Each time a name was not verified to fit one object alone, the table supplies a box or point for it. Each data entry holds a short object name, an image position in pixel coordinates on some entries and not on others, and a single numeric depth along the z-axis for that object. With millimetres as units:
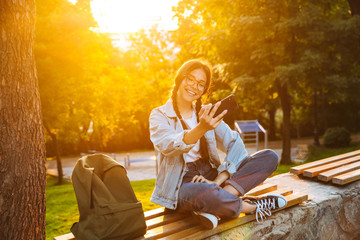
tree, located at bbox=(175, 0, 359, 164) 8680
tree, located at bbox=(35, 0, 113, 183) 9680
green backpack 2324
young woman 2746
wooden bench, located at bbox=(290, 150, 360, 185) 4105
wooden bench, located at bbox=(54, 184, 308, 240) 2594
